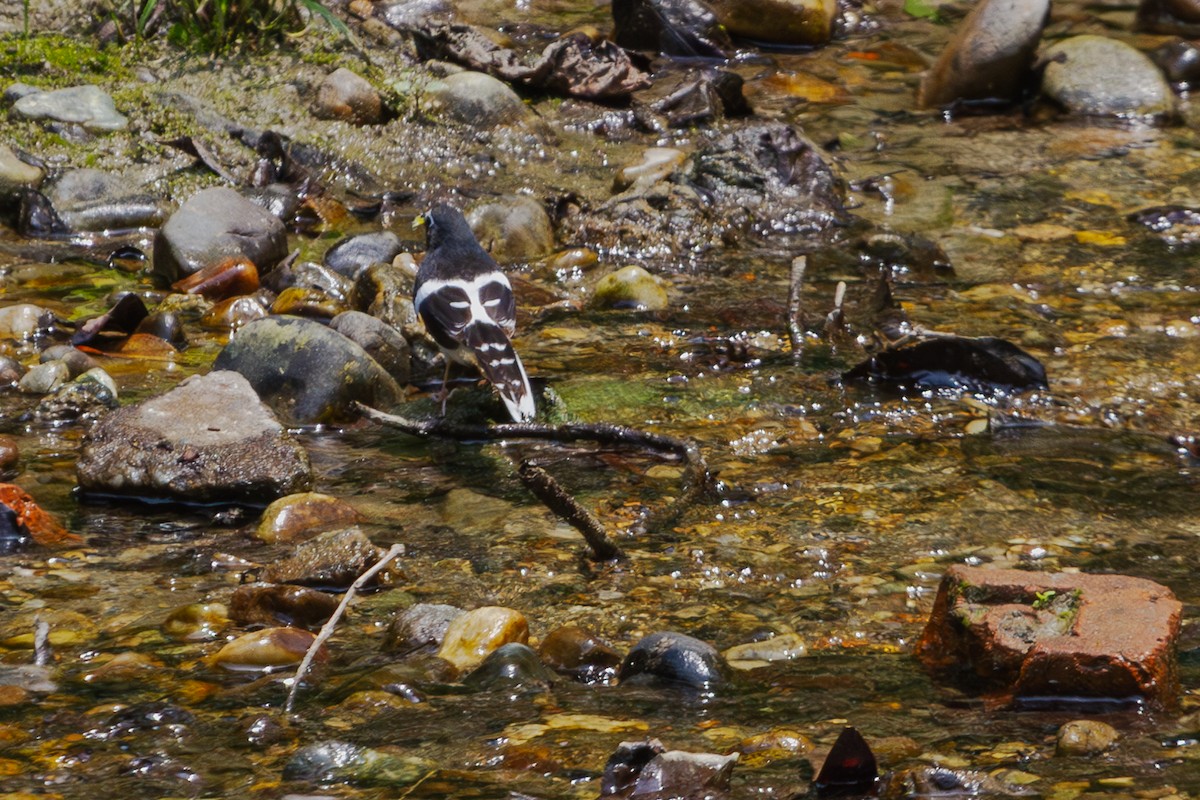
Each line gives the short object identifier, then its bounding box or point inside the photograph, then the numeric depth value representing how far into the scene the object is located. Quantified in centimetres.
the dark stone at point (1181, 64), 1986
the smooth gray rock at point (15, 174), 1498
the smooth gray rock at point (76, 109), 1606
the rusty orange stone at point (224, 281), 1368
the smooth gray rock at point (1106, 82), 1895
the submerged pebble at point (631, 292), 1346
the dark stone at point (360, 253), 1421
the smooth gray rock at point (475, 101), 1753
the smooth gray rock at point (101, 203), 1515
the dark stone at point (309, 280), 1370
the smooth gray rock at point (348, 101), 1711
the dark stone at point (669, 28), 2033
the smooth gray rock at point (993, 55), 1920
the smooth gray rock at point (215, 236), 1400
